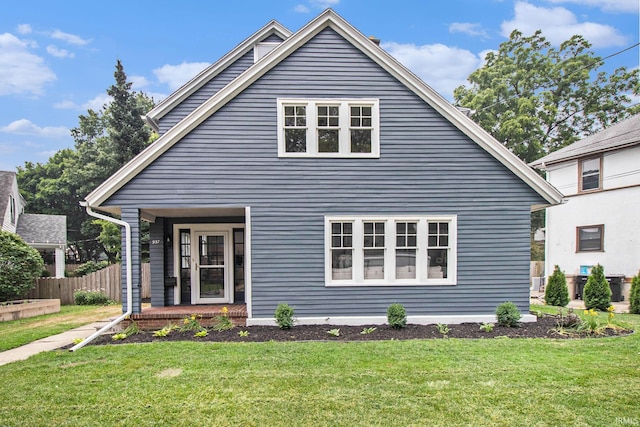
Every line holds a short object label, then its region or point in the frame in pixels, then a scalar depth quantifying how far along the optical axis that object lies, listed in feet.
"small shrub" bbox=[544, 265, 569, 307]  40.68
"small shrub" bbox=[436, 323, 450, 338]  24.73
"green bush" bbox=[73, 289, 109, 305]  46.68
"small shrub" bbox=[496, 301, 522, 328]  26.43
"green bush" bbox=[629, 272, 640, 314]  37.63
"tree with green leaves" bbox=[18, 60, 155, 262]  74.33
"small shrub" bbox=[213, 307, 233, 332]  26.12
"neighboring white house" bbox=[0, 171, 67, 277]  61.87
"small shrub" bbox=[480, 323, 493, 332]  25.12
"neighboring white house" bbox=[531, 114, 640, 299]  45.75
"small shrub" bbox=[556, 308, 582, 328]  26.12
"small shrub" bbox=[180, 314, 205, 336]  25.71
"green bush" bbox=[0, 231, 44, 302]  38.22
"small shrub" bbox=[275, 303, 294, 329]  25.94
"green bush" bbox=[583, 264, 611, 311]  38.52
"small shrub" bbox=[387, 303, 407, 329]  25.80
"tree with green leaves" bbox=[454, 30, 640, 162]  89.04
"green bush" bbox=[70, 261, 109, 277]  62.03
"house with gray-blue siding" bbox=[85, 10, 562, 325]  27.22
